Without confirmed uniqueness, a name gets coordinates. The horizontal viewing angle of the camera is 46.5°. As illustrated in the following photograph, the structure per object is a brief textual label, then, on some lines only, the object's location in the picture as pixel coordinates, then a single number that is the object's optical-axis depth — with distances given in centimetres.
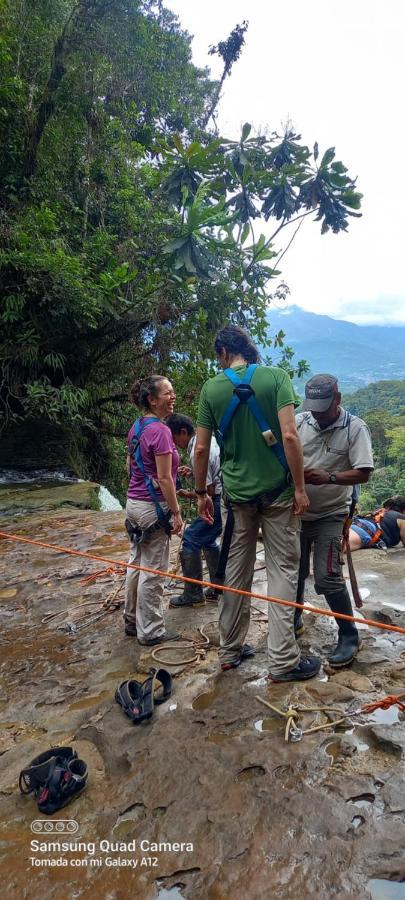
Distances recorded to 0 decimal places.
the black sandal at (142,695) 262
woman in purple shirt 338
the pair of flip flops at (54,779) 204
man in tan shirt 297
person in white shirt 408
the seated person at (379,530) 630
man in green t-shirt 275
